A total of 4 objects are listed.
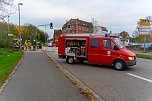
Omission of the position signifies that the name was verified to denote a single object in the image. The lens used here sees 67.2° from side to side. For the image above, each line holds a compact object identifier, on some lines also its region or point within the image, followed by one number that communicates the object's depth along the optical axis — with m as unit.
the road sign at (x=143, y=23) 15.88
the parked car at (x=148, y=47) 20.65
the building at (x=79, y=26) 51.65
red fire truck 6.89
